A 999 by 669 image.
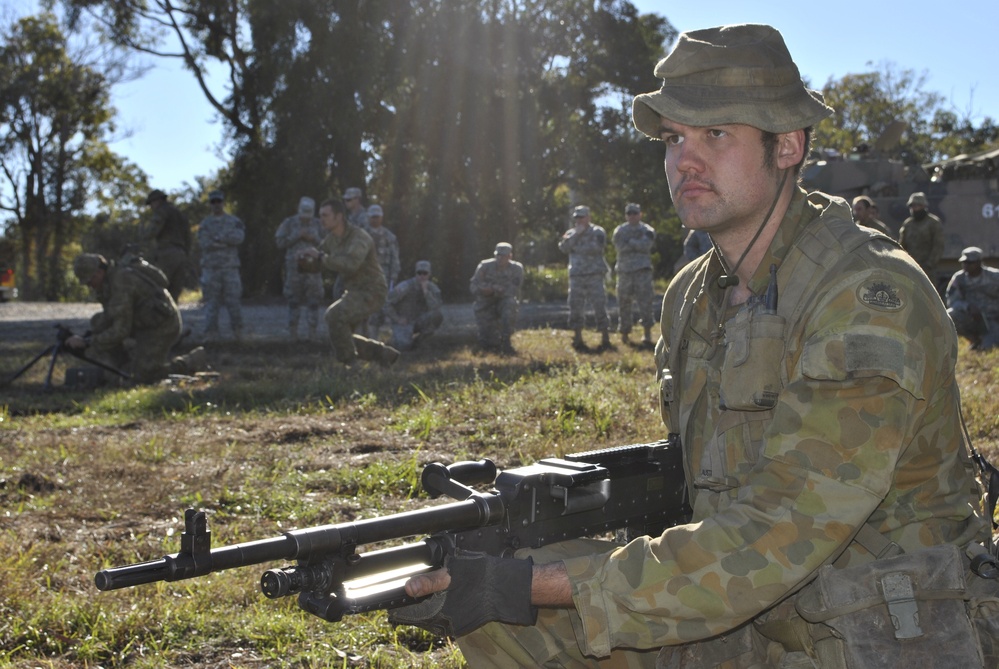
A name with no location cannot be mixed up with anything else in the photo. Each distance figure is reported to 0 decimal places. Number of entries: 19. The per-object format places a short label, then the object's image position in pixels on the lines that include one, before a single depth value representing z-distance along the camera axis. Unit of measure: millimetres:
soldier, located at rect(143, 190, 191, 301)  14461
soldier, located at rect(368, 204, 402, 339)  15125
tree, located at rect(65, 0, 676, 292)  24031
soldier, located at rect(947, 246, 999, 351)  12773
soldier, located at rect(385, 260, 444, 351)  14898
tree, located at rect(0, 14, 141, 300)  33844
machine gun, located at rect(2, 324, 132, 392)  10727
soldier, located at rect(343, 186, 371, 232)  15578
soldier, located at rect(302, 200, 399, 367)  11367
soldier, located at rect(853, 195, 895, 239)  13773
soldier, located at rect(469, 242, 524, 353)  14422
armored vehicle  16938
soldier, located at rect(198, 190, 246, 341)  15062
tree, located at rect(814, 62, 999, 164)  53062
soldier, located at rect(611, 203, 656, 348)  14914
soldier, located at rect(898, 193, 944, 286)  15352
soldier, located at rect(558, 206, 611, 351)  14805
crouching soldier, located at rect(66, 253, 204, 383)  10930
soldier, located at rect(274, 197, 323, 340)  15211
